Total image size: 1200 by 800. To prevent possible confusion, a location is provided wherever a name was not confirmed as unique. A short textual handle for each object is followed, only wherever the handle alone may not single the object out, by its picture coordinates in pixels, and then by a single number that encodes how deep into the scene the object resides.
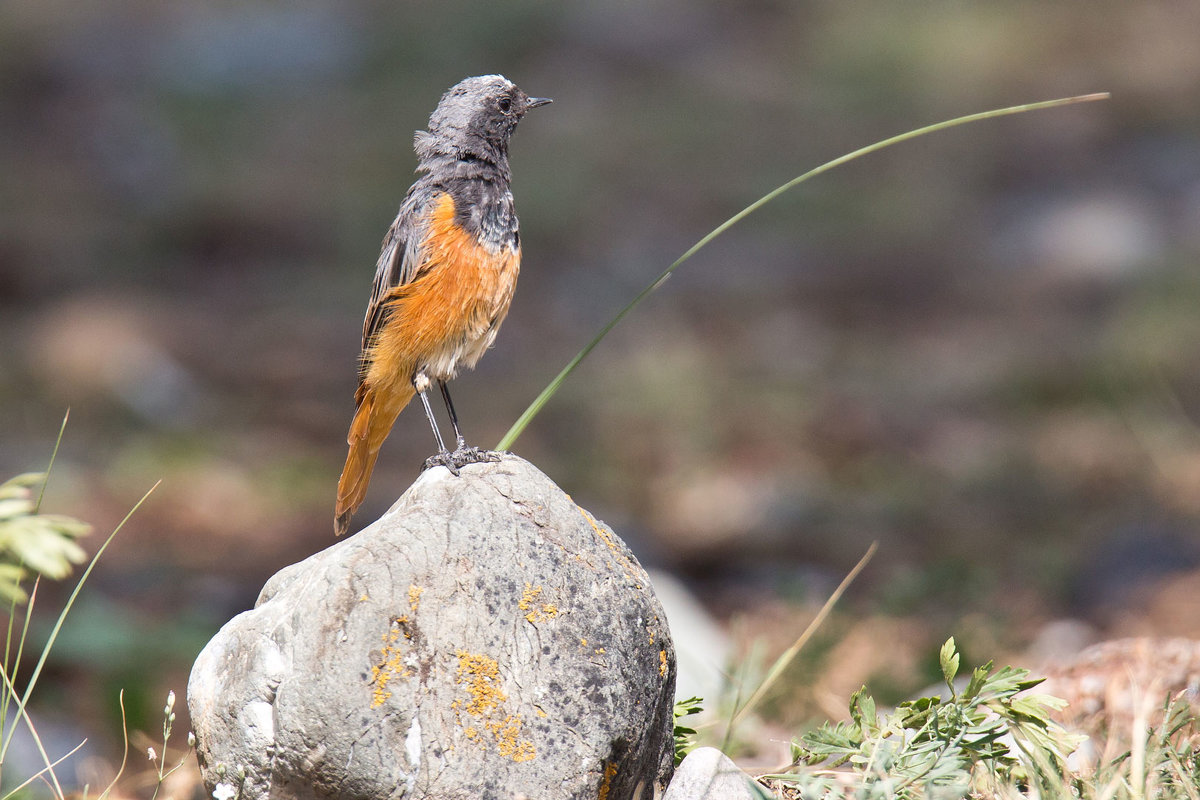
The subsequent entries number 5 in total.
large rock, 6.08
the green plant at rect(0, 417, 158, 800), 5.07
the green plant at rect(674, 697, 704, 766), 7.40
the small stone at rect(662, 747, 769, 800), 6.46
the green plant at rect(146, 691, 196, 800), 6.07
